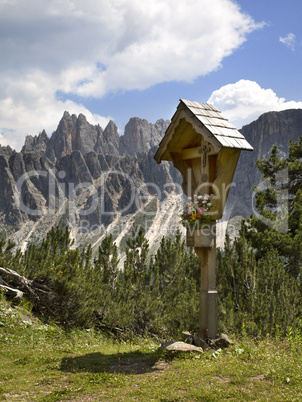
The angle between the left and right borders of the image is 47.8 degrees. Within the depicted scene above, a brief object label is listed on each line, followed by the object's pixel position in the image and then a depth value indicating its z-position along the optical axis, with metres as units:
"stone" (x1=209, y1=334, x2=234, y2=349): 6.55
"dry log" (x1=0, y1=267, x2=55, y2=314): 10.38
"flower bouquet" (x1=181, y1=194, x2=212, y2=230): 6.84
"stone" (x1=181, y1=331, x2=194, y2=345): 6.81
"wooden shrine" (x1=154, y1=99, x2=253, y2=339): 6.71
